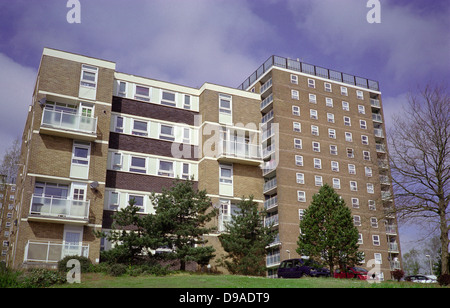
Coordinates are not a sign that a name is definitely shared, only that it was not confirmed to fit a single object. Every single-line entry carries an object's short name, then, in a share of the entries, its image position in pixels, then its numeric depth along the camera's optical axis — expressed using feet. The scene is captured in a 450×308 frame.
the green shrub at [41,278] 60.45
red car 93.49
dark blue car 92.53
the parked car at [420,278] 149.32
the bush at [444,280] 74.43
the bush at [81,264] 80.38
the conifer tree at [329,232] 91.81
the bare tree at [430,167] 88.53
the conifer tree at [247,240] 95.35
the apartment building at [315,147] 154.20
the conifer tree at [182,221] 83.10
